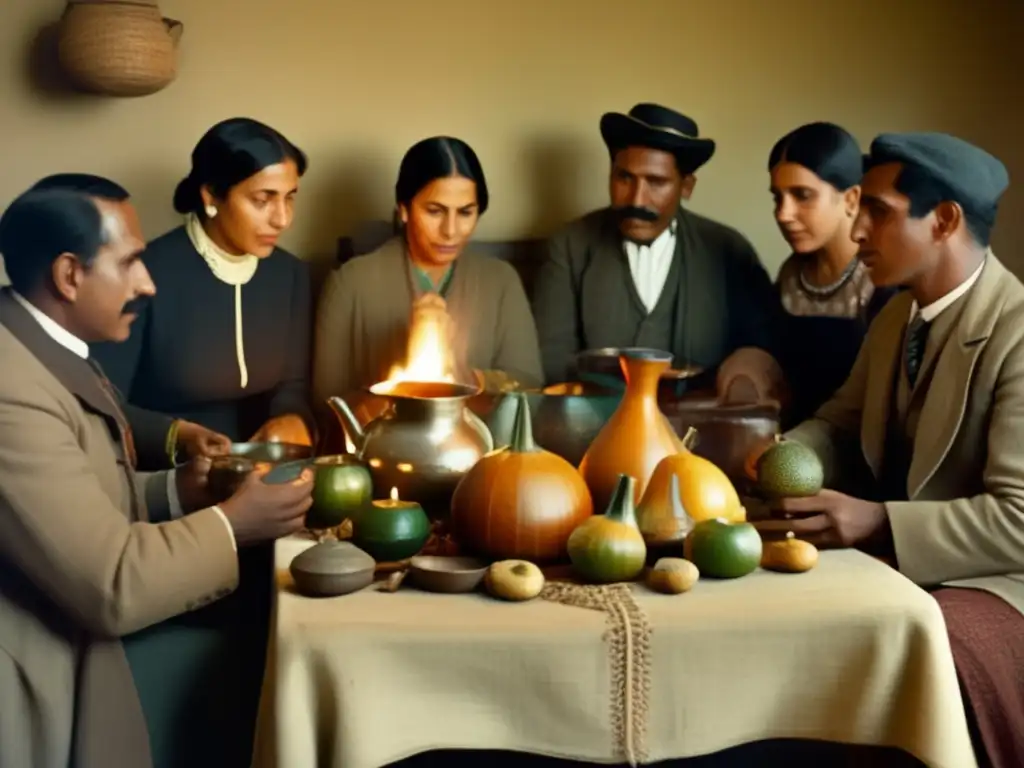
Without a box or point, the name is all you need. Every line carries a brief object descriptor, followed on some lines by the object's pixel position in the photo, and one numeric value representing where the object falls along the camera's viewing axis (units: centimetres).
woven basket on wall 281
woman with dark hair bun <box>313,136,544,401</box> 278
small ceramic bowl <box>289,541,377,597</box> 140
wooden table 134
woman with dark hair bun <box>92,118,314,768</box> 256
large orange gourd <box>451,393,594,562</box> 152
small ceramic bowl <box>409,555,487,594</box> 144
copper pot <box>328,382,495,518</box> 168
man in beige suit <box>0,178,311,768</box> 151
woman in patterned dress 271
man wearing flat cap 168
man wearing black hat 290
